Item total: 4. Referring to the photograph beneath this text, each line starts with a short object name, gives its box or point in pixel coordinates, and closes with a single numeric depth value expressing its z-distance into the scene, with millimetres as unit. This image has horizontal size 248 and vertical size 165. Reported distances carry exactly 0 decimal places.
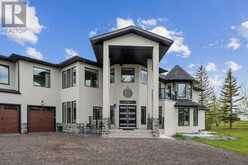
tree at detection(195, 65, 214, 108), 31250
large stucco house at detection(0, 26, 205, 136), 11998
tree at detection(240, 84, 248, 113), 30103
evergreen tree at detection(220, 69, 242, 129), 27949
